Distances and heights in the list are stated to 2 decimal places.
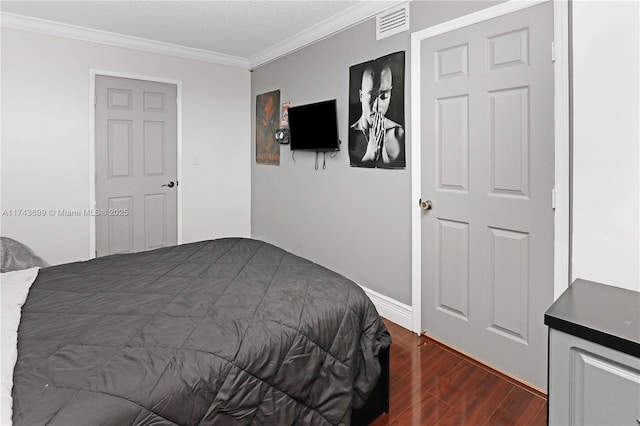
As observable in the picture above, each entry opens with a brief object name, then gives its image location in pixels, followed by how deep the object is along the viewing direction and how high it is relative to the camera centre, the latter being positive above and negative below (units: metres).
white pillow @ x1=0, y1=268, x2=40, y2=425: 0.89 -0.39
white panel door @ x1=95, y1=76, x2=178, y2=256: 3.82 +0.48
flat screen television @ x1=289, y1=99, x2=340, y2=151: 3.29 +0.78
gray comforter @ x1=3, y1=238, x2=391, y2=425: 1.00 -0.45
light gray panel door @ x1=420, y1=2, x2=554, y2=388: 1.96 +0.12
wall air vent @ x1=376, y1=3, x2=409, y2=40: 2.63 +1.38
